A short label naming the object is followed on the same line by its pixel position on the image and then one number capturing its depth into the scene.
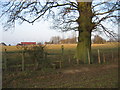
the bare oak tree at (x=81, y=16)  10.49
